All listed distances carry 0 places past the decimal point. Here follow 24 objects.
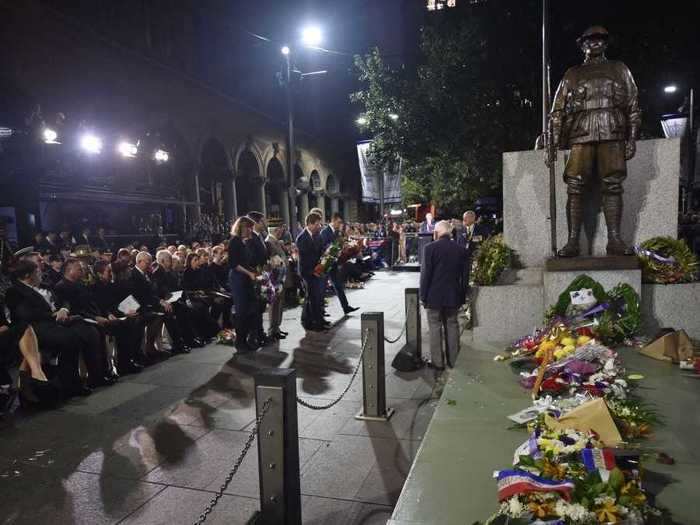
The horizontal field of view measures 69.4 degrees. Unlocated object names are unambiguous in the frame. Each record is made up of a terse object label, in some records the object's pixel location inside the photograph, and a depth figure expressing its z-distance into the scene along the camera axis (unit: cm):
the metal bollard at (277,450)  284
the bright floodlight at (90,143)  1427
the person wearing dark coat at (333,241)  1031
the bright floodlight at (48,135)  1336
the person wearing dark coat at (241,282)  778
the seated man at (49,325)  579
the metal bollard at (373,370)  505
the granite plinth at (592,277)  594
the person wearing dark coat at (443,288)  639
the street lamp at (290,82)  1358
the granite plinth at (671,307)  592
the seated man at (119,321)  694
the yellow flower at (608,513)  225
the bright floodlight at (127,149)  1564
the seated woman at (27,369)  561
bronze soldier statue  603
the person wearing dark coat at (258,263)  824
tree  1225
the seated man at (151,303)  751
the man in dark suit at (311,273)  922
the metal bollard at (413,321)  707
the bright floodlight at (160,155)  1766
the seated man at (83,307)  634
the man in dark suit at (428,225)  1609
